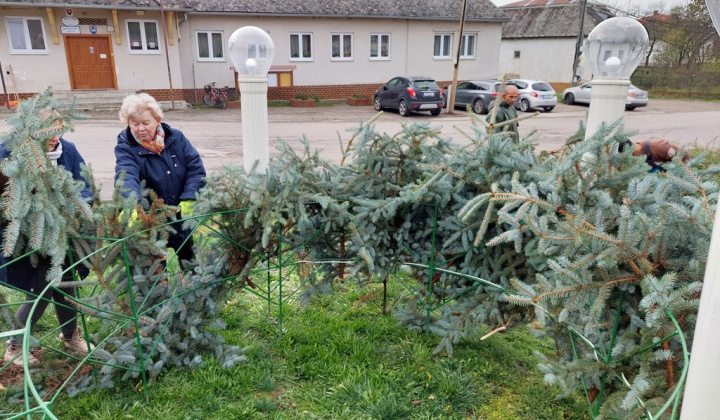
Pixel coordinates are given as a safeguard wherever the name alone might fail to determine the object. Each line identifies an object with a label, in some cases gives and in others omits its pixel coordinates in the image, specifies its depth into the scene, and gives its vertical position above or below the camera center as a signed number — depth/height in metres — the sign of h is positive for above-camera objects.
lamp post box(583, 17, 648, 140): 2.90 +0.08
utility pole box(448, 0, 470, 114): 19.16 -0.67
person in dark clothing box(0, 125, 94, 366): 2.77 -1.19
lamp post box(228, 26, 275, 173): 3.24 -0.08
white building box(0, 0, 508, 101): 18.17 +1.24
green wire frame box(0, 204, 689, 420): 1.83 -1.27
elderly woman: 3.30 -0.59
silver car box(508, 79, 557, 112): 20.58 -0.84
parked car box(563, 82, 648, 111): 21.70 -0.96
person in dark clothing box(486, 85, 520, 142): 5.66 -0.35
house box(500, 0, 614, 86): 30.58 +2.28
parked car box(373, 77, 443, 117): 17.86 -0.77
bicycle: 19.70 -1.00
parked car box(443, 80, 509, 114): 19.72 -0.75
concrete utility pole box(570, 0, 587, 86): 26.33 +1.70
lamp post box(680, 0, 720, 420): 1.21 -0.65
